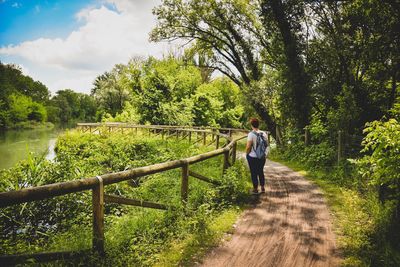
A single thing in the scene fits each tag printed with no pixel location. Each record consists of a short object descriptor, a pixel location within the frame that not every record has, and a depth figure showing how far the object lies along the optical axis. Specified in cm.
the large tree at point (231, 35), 1786
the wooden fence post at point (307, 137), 1248
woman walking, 675
